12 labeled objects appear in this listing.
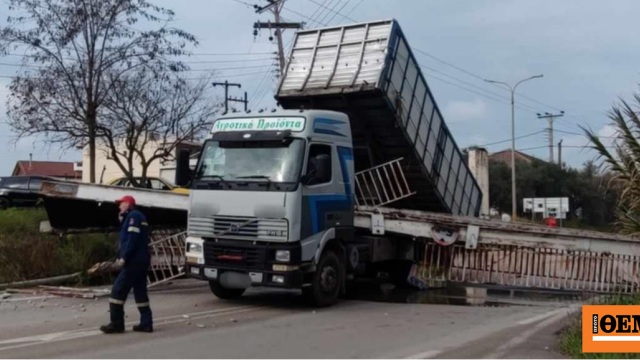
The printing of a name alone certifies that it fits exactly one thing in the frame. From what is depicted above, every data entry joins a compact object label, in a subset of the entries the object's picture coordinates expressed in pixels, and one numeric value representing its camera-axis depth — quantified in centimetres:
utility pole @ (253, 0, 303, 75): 3444
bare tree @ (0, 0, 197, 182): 1961
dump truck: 1095
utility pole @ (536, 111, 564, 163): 6588
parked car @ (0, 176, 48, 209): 2722
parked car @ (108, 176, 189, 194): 2449
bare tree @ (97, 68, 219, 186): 2214
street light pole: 4544
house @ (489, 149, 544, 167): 6933
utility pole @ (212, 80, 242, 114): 4686
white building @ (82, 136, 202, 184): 2953
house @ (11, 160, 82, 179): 7050
